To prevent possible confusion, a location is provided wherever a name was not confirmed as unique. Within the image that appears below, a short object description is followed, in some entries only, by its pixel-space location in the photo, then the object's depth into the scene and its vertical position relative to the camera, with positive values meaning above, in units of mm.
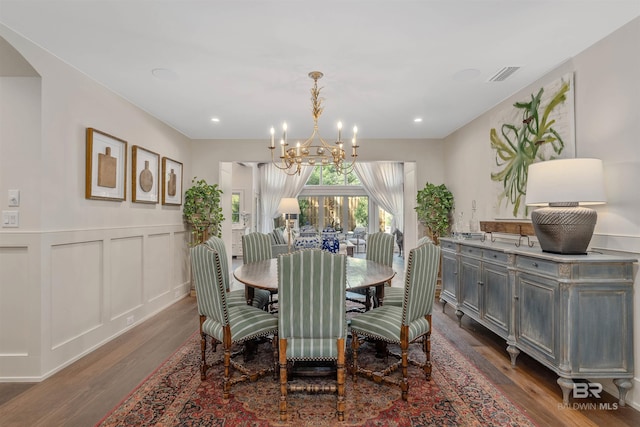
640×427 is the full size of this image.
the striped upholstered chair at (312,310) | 2004 -609
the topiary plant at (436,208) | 4938 +81
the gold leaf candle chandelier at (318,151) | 3014 +595
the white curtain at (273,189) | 9336 +681
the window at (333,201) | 9875 +362
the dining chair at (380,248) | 3762 -415
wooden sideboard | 2150 -688
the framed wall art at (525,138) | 2746 +731
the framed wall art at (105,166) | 3008 +450
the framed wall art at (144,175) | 3713 +448
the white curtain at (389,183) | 9109 +840
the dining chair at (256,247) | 3906 -425
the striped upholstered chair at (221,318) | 2256 -785
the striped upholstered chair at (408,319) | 2244 -787
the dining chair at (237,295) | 3072 -817
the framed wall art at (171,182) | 4398 +431
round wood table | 2488 -539
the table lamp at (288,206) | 5801 +120
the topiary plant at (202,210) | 4934 +35
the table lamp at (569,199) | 2256 +104
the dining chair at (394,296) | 2939 -772
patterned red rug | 2020 -1281
